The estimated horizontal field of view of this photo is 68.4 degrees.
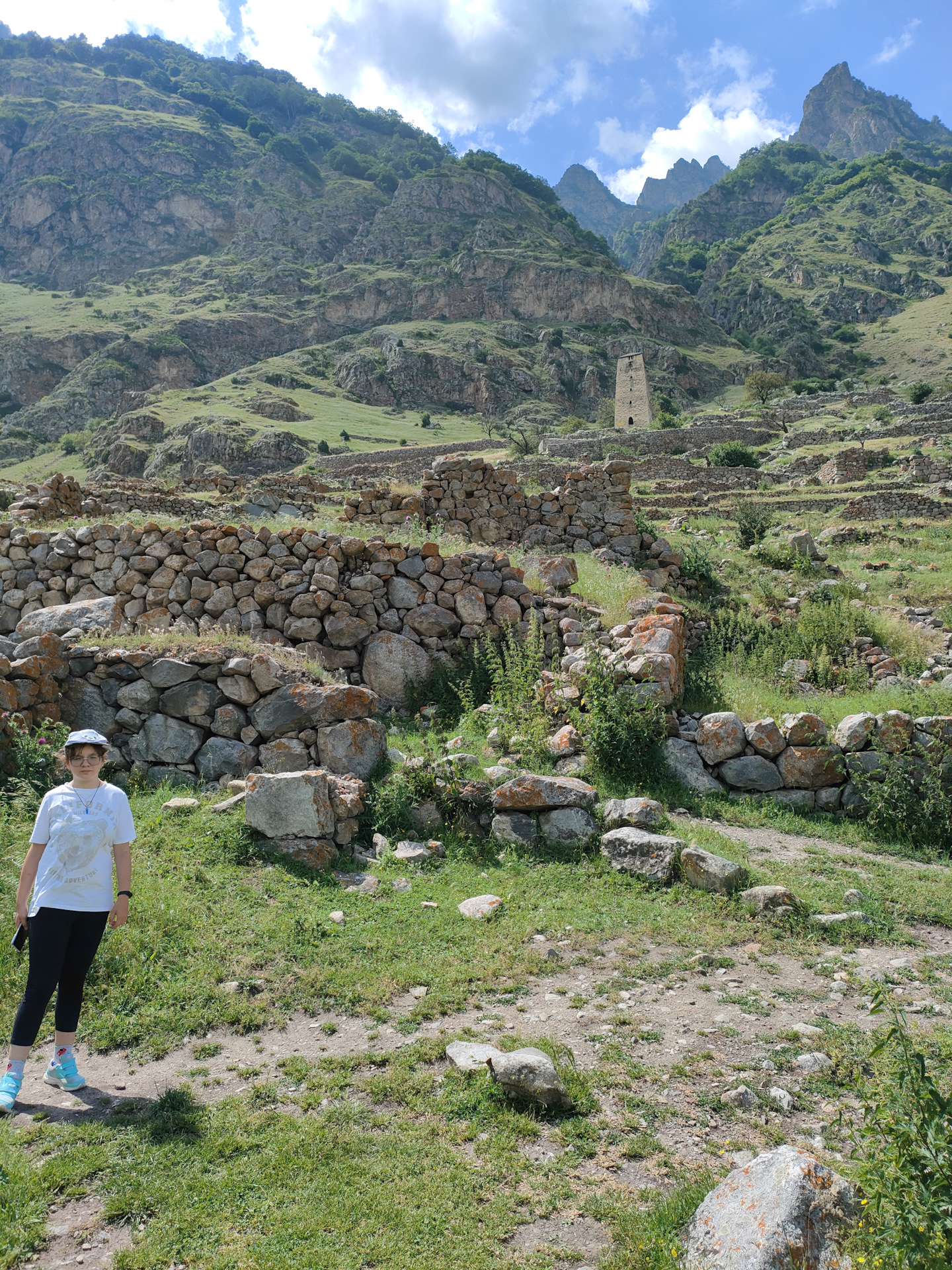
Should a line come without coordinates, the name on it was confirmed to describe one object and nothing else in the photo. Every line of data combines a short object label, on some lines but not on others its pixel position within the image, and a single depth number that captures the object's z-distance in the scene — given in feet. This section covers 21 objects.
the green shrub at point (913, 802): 19.89
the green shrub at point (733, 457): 118.93
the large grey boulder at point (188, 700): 22.82
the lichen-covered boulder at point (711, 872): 16.81
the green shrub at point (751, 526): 53.67
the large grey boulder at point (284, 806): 18.61
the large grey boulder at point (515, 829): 19.60
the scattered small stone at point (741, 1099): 10.26
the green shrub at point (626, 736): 22.50
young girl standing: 11.29
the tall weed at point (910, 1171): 6.36
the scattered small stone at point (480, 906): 16.39
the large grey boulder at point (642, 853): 17.62
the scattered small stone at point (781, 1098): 10.21
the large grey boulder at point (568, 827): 19.30
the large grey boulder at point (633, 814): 19.19
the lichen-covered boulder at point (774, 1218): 7.09
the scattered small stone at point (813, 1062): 11.05
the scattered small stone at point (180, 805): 19.93
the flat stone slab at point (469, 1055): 11.12
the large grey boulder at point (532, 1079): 10.21
